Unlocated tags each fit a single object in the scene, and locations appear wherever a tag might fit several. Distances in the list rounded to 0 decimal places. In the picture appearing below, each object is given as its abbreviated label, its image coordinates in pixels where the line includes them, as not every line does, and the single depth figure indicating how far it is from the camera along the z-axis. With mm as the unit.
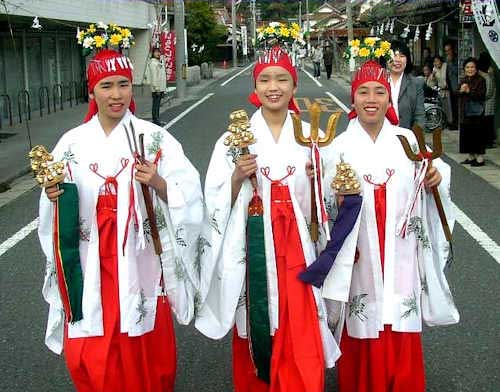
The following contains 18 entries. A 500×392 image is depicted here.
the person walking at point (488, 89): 11320
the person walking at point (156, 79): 17672
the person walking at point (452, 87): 15539
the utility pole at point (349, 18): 32162
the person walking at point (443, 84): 15625
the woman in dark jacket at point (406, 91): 7031
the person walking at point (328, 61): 35594
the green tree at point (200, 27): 43656
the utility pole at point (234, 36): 57281
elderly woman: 11000
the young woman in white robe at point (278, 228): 3428
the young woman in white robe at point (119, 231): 3477
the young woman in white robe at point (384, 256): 3553
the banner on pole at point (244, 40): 68000
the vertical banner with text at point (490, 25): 11250
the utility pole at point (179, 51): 25781
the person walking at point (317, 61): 37875
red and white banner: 26703
